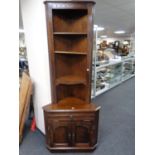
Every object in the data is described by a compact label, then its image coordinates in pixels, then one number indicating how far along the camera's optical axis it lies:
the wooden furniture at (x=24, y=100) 2.79
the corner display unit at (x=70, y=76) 2.33
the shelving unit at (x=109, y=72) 4.99
